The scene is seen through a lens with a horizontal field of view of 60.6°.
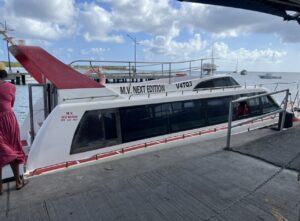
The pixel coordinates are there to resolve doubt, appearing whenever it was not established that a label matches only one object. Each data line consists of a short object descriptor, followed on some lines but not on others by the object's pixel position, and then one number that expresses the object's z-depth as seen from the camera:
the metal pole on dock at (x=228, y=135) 5.15
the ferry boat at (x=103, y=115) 4.78
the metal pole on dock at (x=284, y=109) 6.62
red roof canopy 5.30
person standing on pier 3.39
